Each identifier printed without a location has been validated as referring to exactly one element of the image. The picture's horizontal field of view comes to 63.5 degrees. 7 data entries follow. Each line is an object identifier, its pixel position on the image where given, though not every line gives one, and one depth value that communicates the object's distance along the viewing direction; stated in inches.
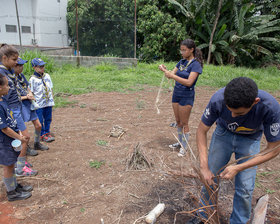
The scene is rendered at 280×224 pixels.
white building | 515.5
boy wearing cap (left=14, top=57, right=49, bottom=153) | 122.0
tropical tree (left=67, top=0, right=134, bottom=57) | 415.8
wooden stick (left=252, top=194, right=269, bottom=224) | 81.9
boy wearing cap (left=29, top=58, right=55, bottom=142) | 142.9
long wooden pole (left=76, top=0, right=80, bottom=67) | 398.7
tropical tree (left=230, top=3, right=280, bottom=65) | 502.3
